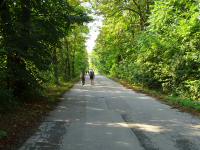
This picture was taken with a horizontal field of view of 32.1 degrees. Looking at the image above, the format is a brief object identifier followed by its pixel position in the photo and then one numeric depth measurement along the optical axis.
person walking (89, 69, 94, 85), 37.95
